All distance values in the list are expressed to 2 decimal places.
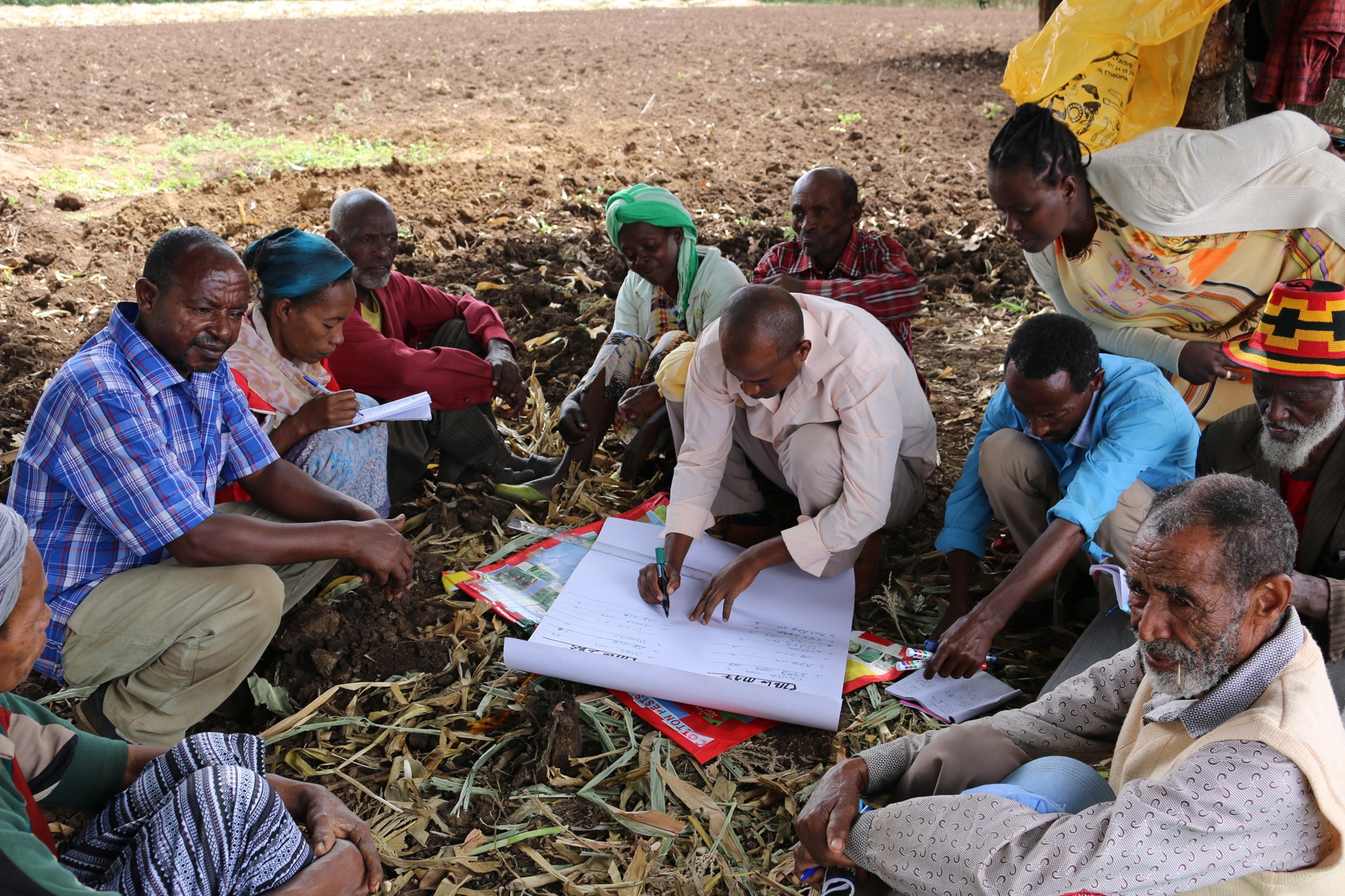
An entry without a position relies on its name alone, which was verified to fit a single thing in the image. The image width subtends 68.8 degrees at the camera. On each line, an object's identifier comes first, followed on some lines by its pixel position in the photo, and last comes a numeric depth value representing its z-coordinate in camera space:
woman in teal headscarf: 3.29
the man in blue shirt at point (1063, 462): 2.82
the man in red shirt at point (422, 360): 4.00
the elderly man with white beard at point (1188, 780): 1.58
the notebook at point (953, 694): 2.85
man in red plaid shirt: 4.22
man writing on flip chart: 3.00
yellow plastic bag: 3.52
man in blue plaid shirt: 2.54
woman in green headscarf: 4.11
